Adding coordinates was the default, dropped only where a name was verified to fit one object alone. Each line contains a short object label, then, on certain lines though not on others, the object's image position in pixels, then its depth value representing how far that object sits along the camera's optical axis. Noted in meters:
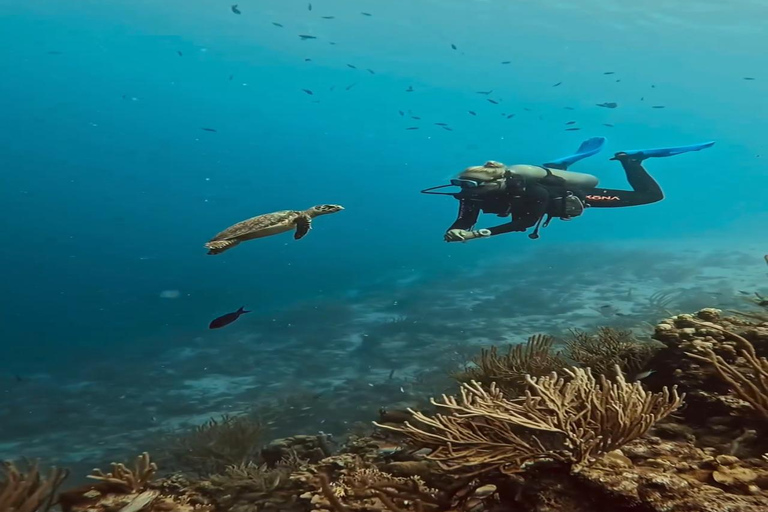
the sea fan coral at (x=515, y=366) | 4.83
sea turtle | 4.92
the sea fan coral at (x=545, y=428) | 2.46
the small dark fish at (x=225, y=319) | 6.77
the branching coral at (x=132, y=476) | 3.71
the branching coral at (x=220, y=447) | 6.04
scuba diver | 6.40
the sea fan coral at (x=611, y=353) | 4.34
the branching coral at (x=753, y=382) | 2.71
